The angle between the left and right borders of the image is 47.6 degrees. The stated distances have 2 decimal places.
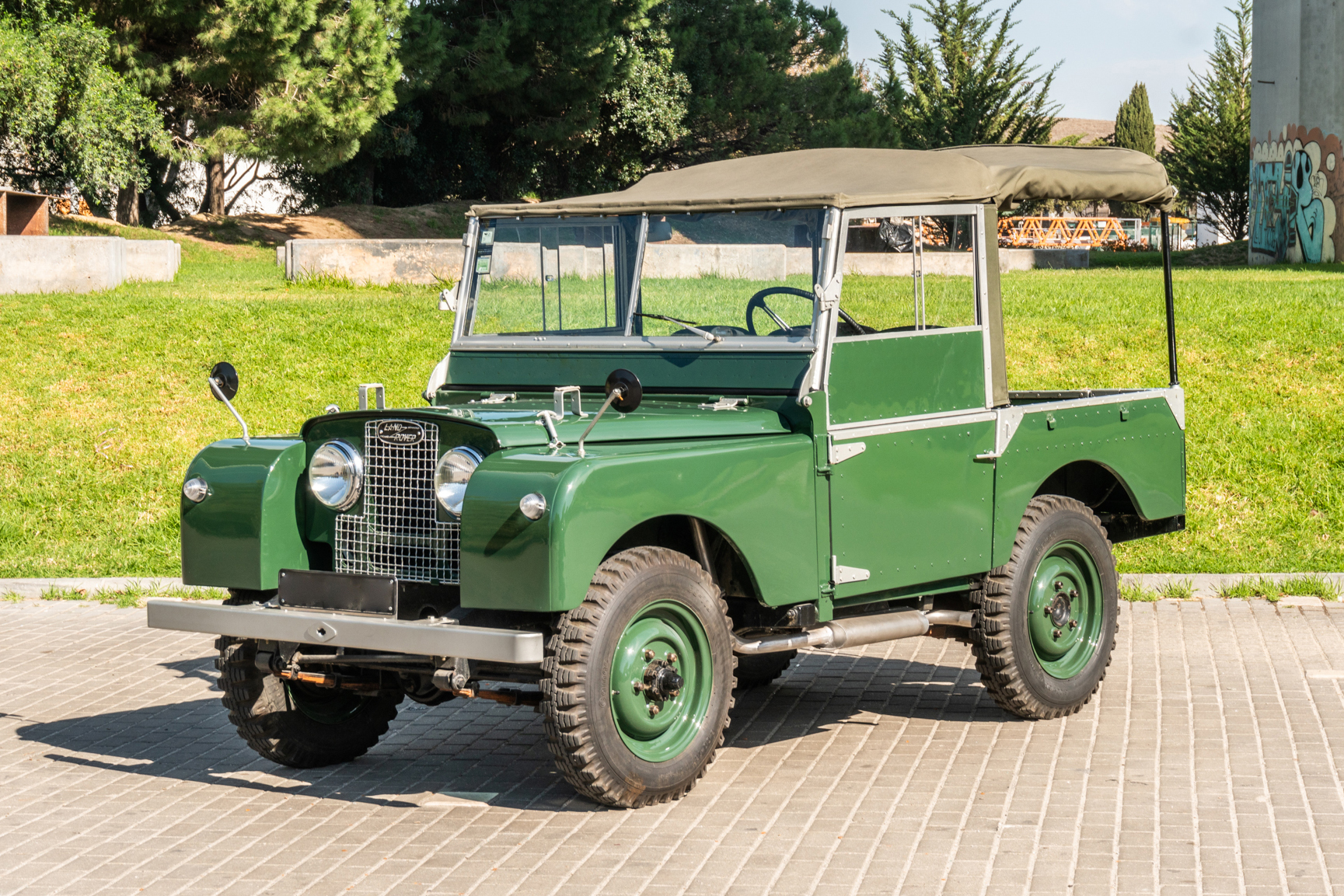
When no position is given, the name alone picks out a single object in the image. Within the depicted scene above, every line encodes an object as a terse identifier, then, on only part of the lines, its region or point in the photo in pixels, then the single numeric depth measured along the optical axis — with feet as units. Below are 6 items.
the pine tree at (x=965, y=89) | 136.36
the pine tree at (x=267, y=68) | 86.63
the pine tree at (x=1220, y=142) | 131.23
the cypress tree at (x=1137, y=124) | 205.67
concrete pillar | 86.53
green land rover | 16.38
